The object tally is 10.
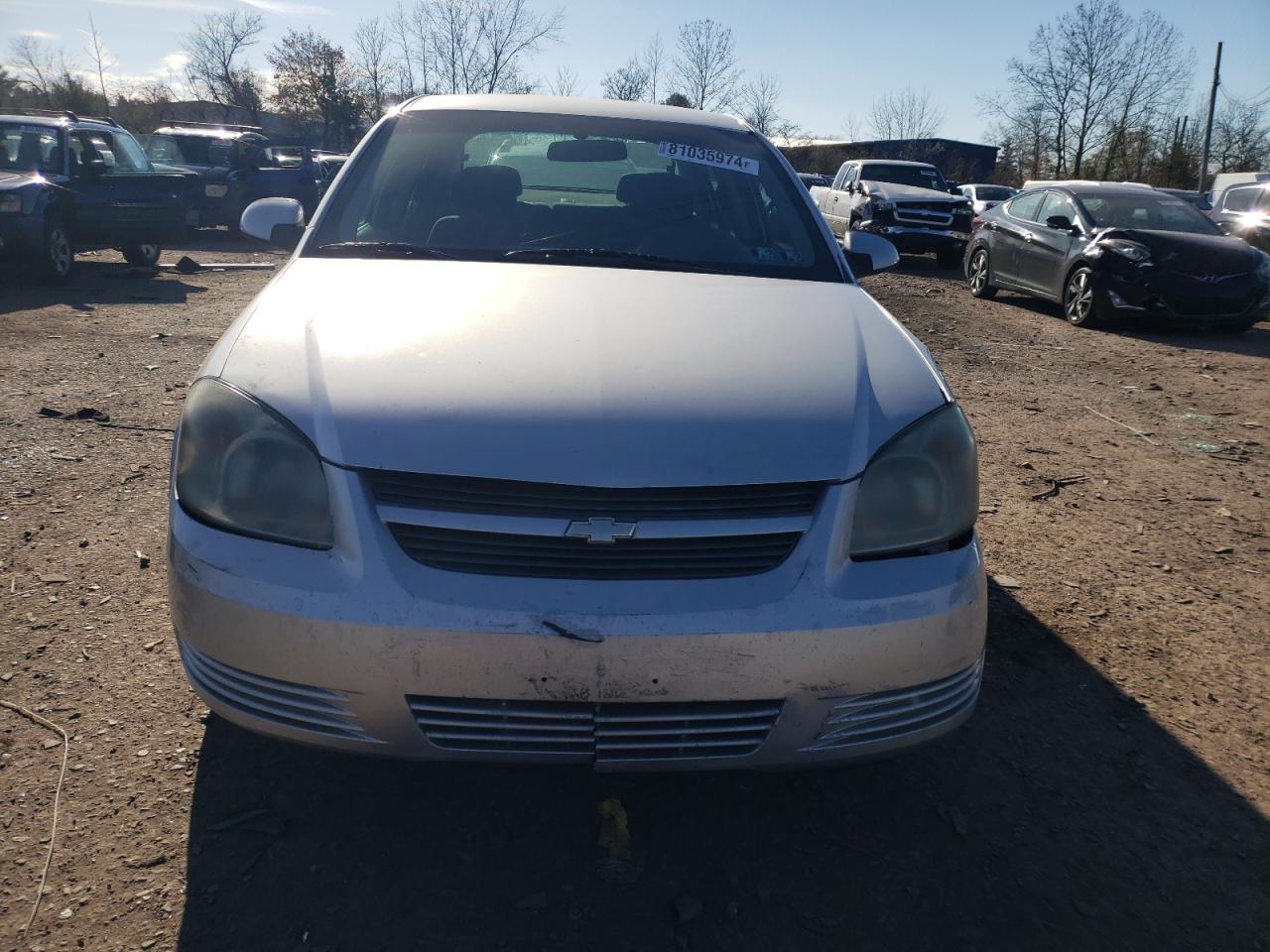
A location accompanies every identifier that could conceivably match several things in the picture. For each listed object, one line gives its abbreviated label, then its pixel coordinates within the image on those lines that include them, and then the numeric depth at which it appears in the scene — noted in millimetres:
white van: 14703
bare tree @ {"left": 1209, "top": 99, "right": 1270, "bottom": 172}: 39625
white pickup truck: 15586
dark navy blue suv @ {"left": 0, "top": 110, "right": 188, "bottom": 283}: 9367
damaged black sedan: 9555
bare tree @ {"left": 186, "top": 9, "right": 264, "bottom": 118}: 54688
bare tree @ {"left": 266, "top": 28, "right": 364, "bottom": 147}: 43906
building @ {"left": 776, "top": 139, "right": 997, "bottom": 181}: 47375
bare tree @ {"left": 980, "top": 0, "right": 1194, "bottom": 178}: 41250
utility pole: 35344
